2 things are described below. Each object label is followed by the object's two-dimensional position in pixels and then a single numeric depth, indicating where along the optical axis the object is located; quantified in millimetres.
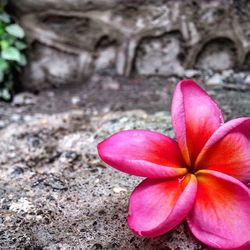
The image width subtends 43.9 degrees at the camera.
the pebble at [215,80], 239
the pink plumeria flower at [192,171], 119
